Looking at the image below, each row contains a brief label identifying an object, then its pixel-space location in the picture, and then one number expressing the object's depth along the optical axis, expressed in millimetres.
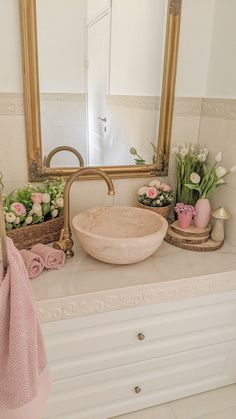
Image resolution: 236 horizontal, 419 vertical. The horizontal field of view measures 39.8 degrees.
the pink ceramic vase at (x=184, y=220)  1560
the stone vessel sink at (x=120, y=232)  1225
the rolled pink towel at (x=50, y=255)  1275
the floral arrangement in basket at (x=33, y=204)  1317
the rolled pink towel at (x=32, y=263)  1218
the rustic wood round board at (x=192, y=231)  1542
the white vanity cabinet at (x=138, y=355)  1231
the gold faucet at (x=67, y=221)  1323
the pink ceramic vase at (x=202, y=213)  1562
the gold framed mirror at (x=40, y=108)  1321
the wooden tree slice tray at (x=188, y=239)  1520
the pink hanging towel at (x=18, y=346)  874
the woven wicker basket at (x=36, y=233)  1324
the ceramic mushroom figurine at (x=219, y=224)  1493
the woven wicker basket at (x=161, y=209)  1593
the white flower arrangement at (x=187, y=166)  1620
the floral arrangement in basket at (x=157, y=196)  1599
